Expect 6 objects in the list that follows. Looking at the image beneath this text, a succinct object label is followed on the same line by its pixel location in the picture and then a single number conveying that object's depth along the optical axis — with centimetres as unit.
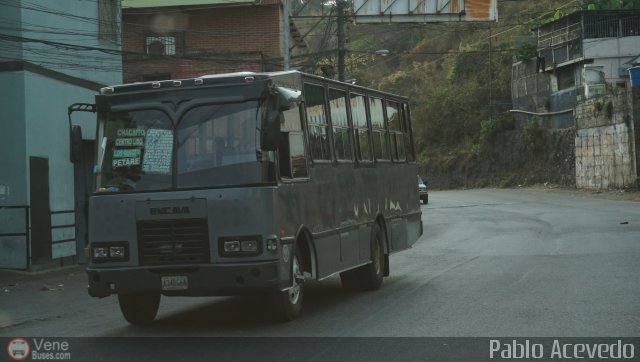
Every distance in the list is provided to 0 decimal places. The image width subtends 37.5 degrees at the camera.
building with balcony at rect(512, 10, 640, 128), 5316
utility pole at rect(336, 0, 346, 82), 3284
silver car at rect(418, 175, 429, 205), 4584
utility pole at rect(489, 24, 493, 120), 7162
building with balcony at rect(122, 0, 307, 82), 3747
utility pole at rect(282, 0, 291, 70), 2847
